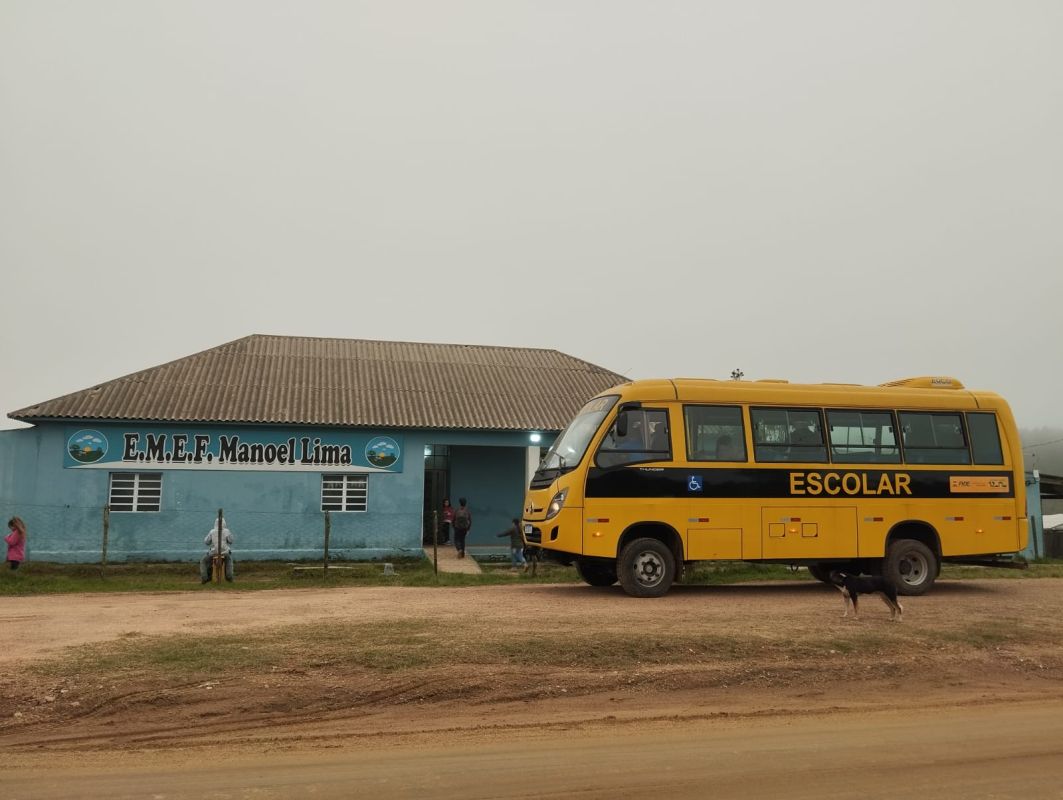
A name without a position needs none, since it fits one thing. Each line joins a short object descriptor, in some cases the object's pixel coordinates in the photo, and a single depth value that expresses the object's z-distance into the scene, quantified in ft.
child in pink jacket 57.36
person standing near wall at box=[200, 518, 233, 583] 53.11
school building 68.80
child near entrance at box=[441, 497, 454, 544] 78.69
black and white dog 33.94
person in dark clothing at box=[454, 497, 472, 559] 72.59
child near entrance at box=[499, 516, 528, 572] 62.66
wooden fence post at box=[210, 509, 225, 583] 52.65
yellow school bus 41.83
